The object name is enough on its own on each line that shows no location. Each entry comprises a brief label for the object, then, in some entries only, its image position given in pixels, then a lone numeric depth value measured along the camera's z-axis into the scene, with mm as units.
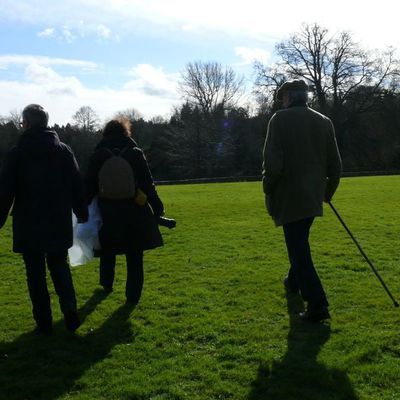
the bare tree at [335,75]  52625
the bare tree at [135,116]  78950
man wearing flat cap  4887
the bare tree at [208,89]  67312
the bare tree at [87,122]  75312
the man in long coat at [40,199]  4688
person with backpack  5598
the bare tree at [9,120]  66000
